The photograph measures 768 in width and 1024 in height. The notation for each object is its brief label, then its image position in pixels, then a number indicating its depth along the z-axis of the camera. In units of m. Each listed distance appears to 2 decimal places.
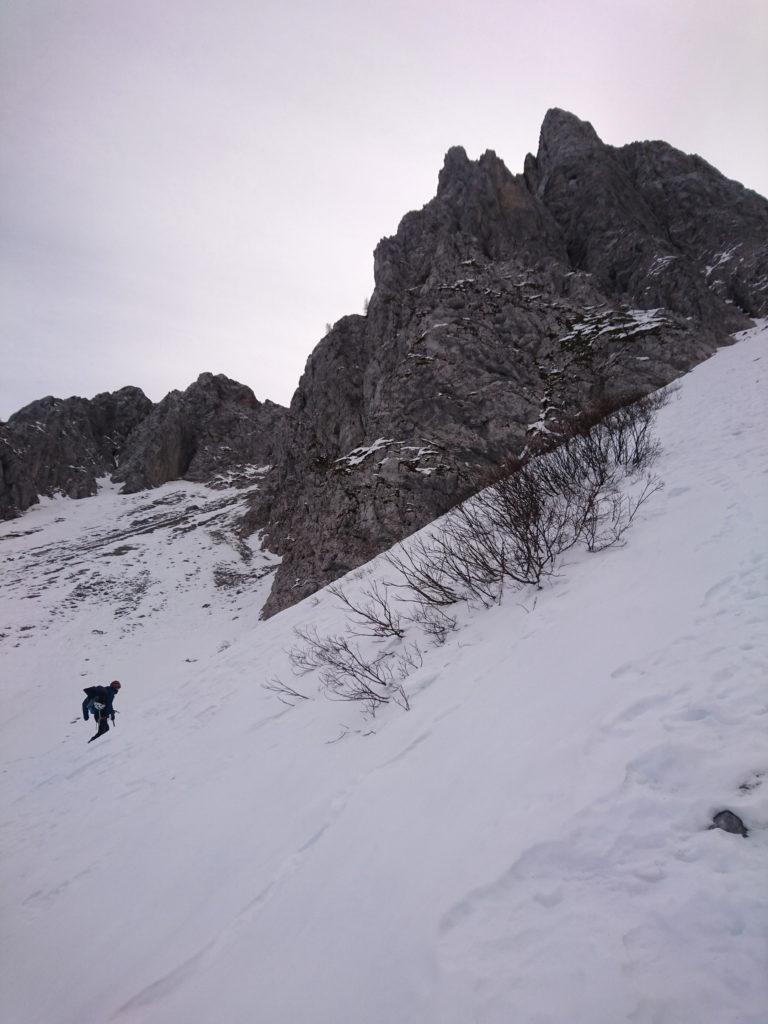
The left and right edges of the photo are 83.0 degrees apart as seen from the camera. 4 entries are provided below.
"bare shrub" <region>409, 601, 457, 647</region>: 5.31
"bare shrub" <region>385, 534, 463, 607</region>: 5.92
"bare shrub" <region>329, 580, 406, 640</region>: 6.09
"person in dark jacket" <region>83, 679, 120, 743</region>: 9.59
